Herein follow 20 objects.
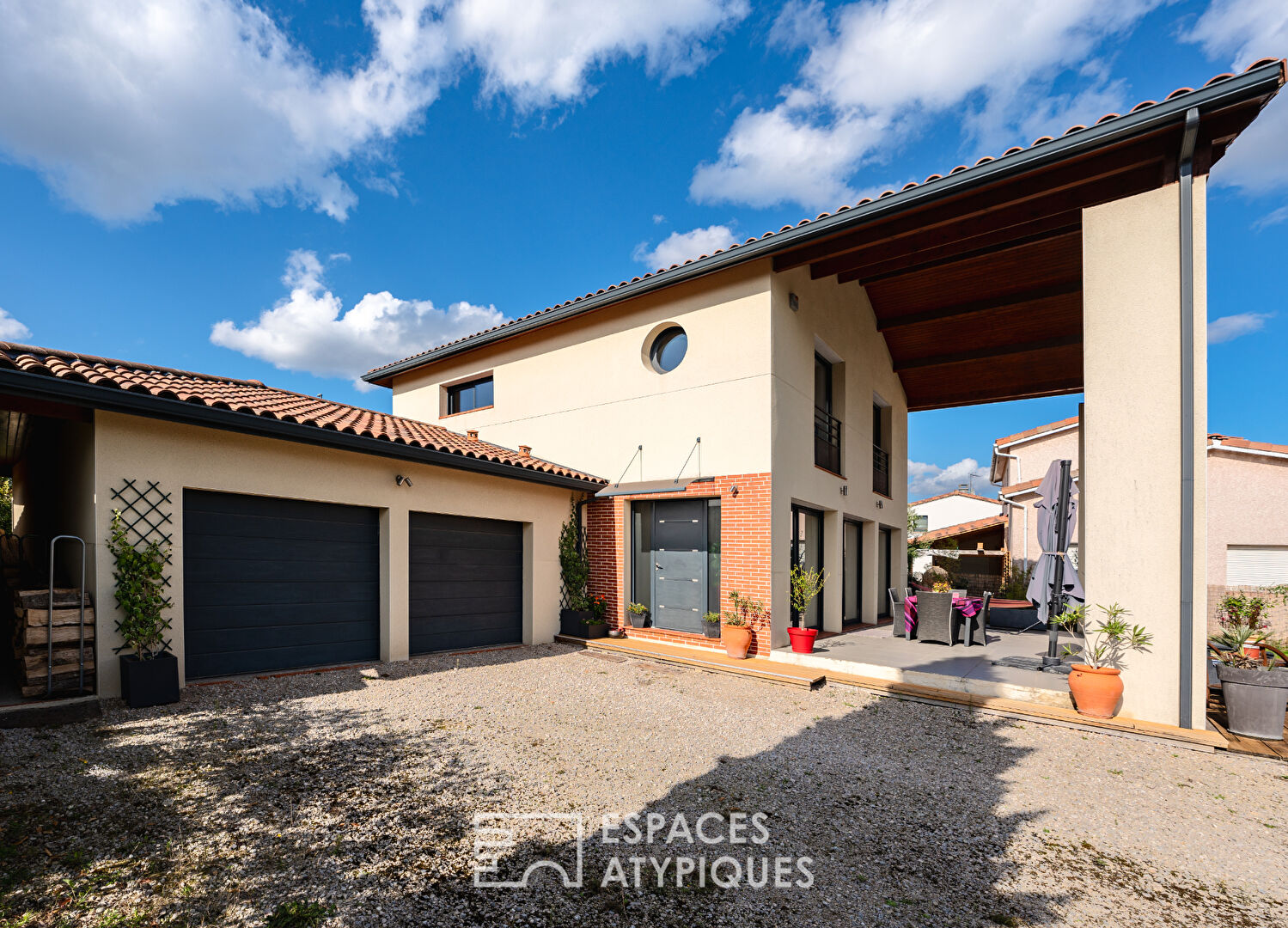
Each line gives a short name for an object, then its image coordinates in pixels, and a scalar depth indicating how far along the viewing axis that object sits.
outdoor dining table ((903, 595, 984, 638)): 10.08
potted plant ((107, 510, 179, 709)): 5.50
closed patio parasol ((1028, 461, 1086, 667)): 7.74
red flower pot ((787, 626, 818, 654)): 8.63
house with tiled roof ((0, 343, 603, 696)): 5.75
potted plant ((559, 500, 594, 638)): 10.46
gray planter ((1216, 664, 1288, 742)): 5.62
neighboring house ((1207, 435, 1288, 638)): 12.95
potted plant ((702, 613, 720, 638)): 9.32
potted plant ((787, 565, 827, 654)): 8.66
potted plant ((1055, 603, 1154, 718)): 6.10
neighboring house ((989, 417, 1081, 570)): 19.45
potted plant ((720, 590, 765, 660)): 8.80
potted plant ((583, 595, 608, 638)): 10.16
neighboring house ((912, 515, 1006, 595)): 22.44
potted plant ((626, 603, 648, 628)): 10.30
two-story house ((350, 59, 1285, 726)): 6.07
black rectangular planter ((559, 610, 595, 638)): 10.23
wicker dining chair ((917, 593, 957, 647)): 9.94
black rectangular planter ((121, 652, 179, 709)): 5.46
